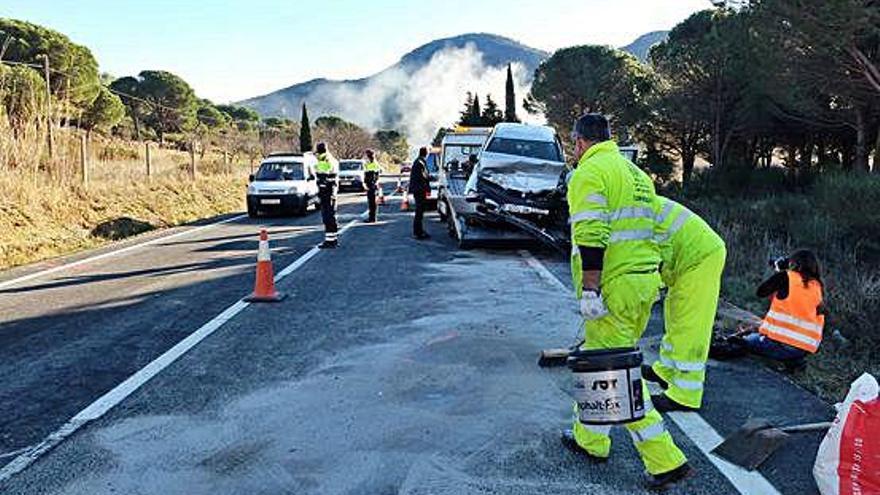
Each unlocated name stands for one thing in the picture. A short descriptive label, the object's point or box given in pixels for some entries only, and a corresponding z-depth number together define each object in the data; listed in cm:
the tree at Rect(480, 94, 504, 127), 6021
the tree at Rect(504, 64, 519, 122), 6162
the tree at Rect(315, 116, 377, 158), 7525
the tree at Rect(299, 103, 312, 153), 6594
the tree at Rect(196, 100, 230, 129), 6625
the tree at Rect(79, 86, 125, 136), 4178
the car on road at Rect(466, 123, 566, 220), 1267
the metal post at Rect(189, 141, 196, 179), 2933
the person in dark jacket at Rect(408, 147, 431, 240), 1515
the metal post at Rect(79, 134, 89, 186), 1919
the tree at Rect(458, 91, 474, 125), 6669
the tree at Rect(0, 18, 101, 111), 3844
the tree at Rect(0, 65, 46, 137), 1634
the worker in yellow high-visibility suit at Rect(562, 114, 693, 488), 379
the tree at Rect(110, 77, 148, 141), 5469
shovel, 406
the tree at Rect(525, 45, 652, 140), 3950
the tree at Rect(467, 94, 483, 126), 6261
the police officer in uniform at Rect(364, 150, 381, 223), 1783
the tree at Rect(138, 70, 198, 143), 5809
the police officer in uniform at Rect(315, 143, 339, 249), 1361
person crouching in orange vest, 577
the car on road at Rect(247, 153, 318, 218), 2133
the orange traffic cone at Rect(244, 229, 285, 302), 864
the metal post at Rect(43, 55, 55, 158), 1723
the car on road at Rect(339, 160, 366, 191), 3873
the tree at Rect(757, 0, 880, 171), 1368
